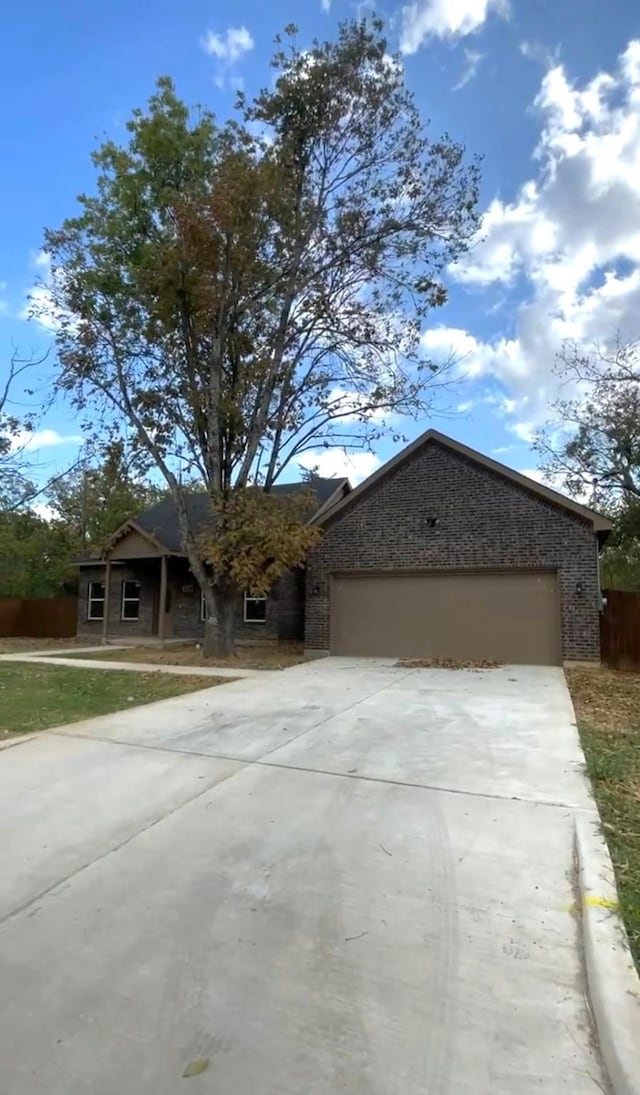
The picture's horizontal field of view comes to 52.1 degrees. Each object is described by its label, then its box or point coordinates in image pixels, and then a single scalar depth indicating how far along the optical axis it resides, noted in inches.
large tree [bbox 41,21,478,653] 613.0
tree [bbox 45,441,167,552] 1348.4
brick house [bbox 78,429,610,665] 569.3
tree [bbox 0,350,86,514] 657.0
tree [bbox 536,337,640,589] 813.9
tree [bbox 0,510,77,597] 1236.5
